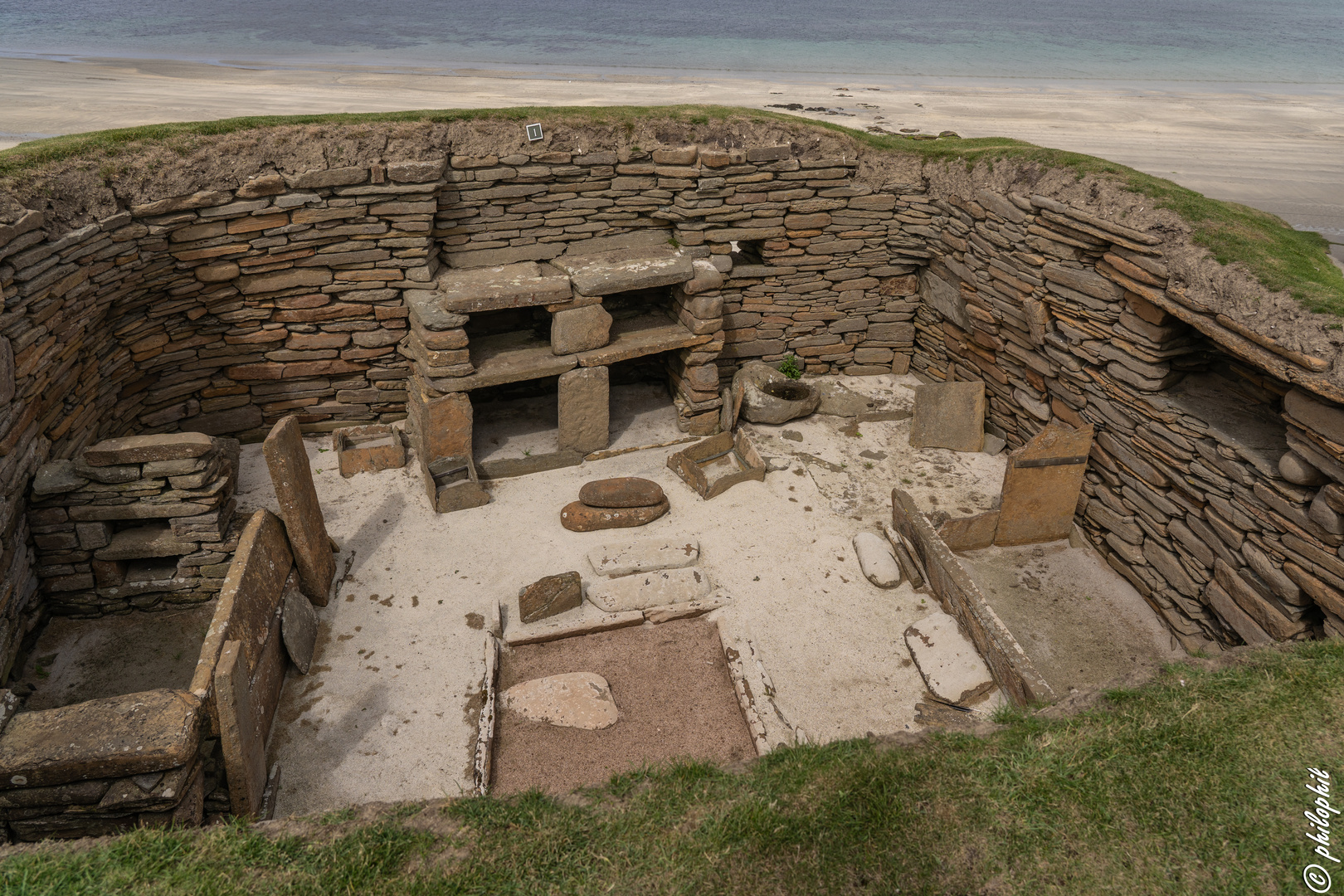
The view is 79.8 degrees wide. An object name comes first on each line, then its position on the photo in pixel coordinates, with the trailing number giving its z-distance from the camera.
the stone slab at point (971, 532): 7.09
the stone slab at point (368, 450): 8.11
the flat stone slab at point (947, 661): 5.73
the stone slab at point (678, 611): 6.45
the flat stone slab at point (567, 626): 6.26
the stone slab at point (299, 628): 5.75
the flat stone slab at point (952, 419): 8.66
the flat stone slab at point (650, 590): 6.53
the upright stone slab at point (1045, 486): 7.01
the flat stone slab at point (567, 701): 5.57
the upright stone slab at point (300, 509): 5.87
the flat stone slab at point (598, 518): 7.36
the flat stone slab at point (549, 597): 6.36
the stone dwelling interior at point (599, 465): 5.44
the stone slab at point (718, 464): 7.87
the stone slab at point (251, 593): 4.83
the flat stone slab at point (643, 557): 6.86
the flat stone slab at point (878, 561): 6.78
